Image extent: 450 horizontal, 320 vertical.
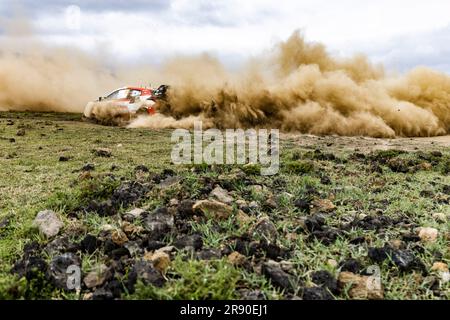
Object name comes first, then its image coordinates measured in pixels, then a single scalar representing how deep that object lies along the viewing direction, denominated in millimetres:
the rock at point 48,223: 5355
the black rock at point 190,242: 4578
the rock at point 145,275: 3900
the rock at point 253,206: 5941
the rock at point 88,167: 9575
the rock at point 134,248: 4527
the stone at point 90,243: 4721
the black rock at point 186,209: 5533
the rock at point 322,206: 6078
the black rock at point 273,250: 4457
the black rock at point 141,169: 9234
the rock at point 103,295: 3808
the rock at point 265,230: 4918
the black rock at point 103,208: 5918
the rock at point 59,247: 4723
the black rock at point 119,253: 4482
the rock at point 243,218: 5340
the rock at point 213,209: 5496
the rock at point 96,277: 4070
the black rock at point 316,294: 3801
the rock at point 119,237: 4831
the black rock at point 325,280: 3969
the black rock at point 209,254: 4314
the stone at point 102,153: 11834
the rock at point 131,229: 5090
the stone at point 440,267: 4367
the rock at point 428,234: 5127
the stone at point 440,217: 5905
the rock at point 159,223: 4922
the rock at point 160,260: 4152
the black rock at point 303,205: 6062
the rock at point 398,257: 4379
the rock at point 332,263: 4283
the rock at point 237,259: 4242
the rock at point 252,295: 3760
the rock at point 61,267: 4105
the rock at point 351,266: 4242
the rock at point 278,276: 3947
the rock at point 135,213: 5625
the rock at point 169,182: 6918
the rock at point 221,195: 6160
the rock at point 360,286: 3914
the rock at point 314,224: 5273
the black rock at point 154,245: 4621
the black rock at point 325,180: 7988
